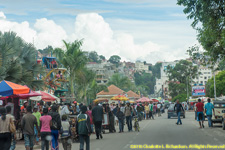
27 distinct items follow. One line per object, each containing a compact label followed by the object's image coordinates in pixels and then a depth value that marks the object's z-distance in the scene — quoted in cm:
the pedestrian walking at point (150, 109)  4767
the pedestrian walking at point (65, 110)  2178
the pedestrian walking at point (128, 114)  2557
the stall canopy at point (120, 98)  4368
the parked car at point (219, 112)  2742
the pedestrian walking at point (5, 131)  1133
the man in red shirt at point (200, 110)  2672
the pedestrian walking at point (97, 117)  2092
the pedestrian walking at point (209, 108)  2648
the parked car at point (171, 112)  4837
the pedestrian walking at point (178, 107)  3052
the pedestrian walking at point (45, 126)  1357
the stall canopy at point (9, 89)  1701
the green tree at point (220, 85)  9667
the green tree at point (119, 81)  10581
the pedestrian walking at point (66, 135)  1373
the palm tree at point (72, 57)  4594
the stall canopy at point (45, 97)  2505
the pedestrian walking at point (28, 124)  1407
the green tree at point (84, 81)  6612
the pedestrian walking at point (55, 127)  1352
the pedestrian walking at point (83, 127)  1376
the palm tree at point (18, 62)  2212
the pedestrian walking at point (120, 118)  2583
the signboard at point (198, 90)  9188
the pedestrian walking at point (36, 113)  1614
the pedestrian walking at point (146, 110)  4746
